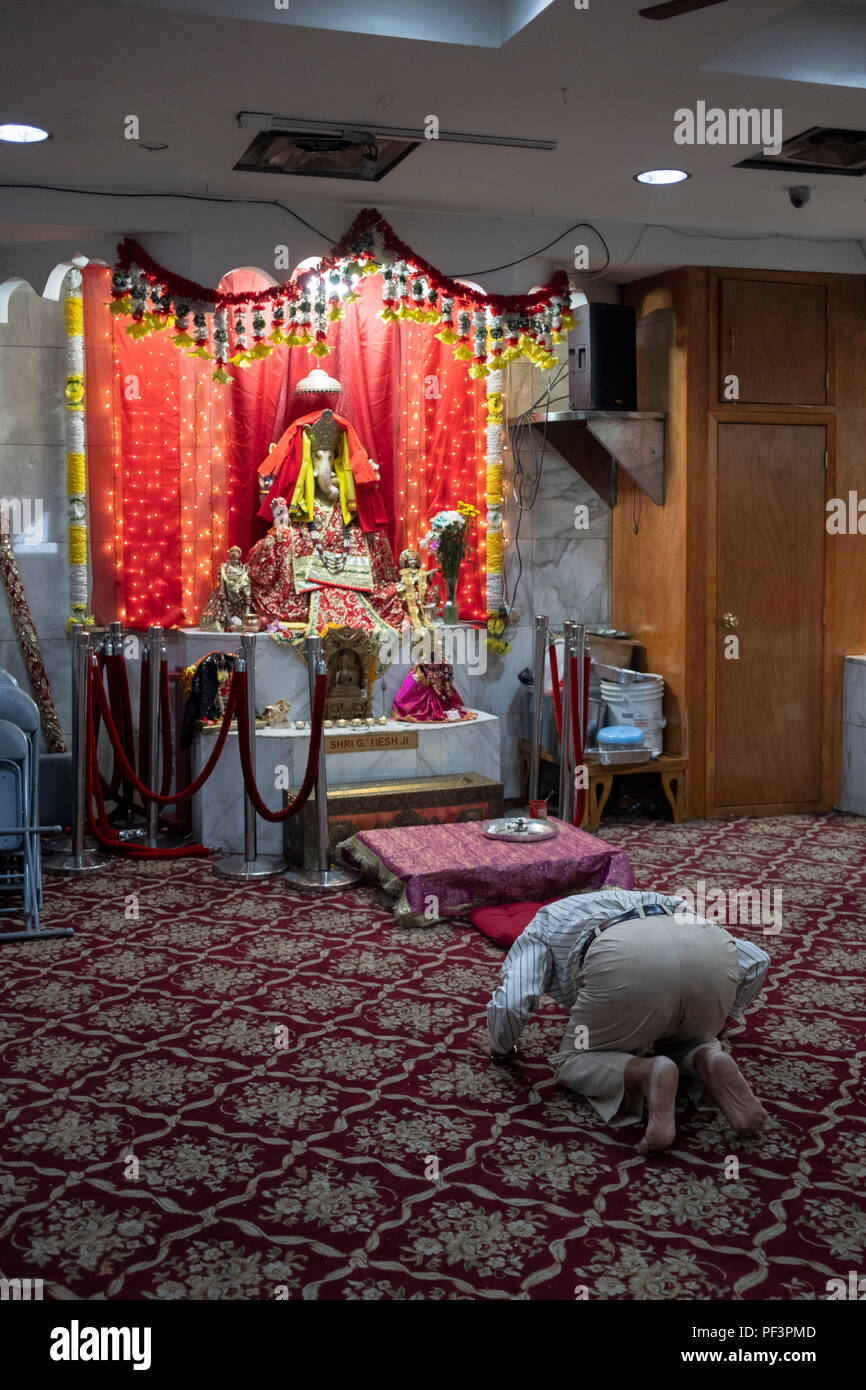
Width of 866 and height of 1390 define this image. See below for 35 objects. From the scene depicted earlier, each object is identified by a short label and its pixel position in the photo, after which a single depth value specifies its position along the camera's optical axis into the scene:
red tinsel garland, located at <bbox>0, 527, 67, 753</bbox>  7.85
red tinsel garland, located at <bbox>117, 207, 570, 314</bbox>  6.96
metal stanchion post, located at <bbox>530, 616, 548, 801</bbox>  7.00
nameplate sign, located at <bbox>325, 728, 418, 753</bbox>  7.43
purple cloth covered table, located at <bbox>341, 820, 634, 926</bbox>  6.04
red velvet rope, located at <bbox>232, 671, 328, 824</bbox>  6.58
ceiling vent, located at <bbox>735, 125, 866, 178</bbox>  6.05
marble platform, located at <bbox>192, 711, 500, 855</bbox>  7.34
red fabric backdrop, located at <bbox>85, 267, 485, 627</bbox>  8.19
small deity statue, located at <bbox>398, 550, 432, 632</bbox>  8.36
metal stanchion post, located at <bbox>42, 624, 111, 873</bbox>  6.89
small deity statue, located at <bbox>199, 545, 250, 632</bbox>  7.93
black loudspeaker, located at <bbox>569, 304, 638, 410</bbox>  8.00
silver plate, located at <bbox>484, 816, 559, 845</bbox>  6.41
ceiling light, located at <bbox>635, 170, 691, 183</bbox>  6.62
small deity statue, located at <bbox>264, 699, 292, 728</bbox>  7.67
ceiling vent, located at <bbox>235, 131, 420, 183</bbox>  5.97
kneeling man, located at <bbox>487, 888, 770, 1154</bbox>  3.78
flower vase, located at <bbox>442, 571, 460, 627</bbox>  8.51
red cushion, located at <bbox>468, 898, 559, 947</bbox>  5.75
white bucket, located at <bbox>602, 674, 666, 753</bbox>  8.13
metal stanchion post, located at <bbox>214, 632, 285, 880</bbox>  6.78
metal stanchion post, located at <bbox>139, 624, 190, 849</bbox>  7.29
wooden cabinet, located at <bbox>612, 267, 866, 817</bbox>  8.07
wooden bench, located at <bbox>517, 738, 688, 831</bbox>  7.91
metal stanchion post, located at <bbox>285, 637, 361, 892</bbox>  6.67
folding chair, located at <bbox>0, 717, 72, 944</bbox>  5.95
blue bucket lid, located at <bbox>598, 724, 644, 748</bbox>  7.90
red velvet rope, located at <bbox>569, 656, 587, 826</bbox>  6.94
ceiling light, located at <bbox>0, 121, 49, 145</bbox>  5.82
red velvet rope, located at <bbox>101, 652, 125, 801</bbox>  7.16
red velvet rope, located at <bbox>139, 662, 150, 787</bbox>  7.61
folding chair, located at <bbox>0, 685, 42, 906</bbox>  6.08
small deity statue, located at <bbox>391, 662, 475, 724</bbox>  7.85
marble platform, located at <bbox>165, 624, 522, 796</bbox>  7.88
